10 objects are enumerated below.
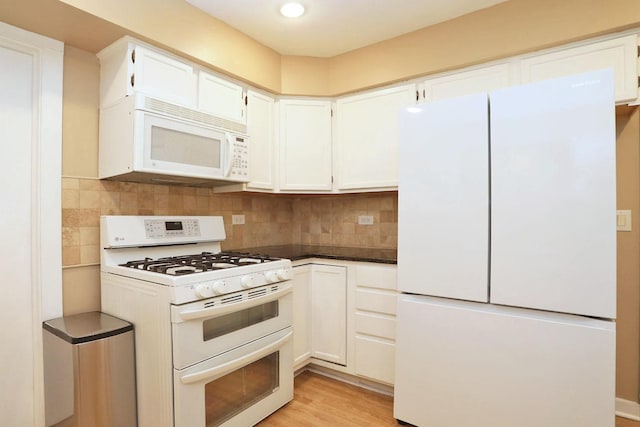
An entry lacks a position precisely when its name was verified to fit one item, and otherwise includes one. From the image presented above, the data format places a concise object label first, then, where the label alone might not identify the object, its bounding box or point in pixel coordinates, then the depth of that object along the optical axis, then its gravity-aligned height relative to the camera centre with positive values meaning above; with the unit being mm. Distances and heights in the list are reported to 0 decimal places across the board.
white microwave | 1680 +372
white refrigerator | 1374 -206
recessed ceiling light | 1943 +1195
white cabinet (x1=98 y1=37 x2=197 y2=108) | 1729 +749
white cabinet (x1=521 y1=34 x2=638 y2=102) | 1694 +803
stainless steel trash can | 1462 -726
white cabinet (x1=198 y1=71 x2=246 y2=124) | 2043 +734
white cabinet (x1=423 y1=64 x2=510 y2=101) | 2012 +814
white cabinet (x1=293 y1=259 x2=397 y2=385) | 2133 -706
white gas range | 1464 -527
